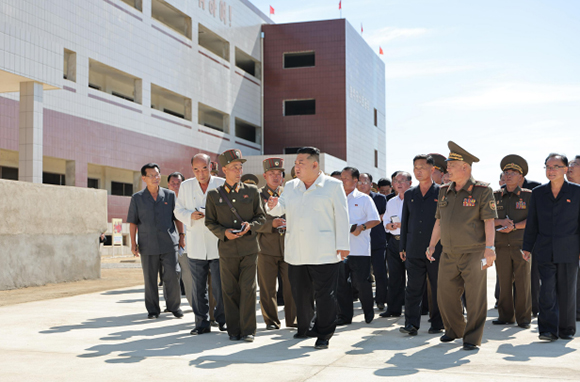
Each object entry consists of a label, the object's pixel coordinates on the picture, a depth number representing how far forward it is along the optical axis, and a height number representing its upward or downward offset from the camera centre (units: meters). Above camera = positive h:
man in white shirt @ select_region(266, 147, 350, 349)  6.34 -0.04
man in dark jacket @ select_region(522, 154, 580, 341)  6.70 -0.24
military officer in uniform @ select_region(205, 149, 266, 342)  6.66 -0.13
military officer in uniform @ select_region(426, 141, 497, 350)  6.23 -0.18
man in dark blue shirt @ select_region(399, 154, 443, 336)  7.23 -0.14
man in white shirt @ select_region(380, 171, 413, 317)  8.76 -0.32
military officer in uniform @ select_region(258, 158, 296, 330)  7.59 -0.39
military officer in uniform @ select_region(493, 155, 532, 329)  7.71 -0.21
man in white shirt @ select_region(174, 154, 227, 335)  7.21 -0.13
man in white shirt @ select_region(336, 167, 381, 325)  8.01 -0.33
